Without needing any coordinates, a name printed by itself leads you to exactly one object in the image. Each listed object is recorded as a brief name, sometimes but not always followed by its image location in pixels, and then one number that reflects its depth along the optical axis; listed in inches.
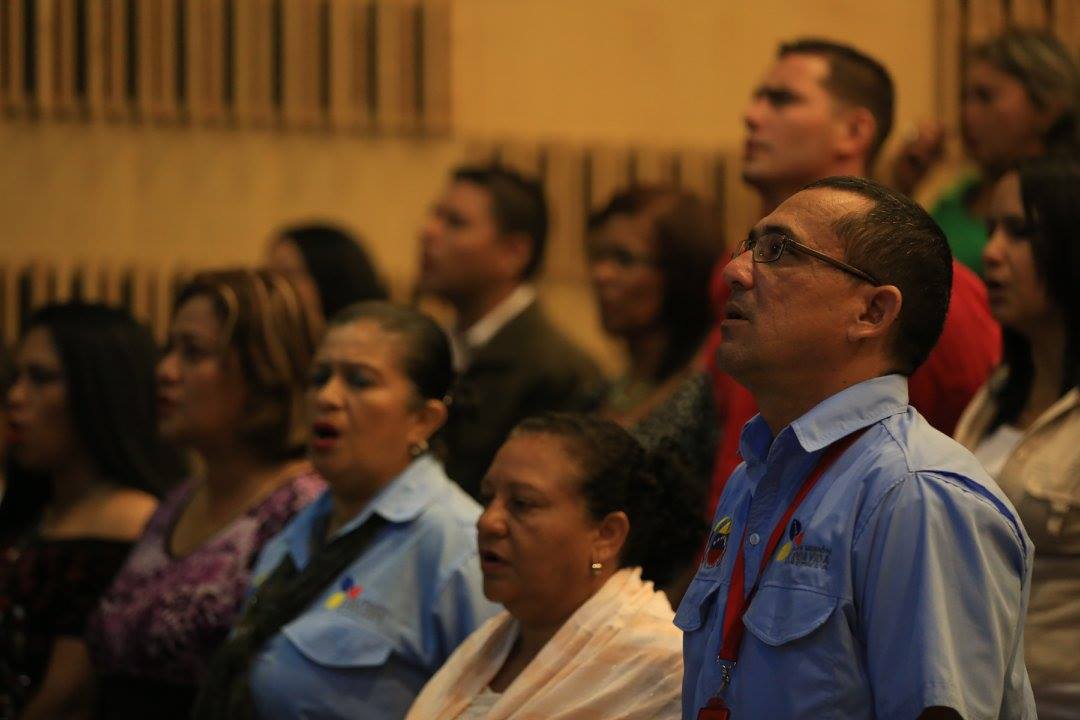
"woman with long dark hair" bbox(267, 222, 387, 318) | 405.7
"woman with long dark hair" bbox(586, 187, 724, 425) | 356.8
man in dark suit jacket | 365.1
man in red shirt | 291.0
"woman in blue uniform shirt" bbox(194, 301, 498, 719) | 258.2
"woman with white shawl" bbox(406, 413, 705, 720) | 214.5
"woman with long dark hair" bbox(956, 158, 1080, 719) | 245.4
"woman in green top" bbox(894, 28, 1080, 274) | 343.3
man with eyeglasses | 164.2
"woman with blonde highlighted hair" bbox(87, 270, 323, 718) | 297.3
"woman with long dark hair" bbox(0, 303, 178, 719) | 327.9
